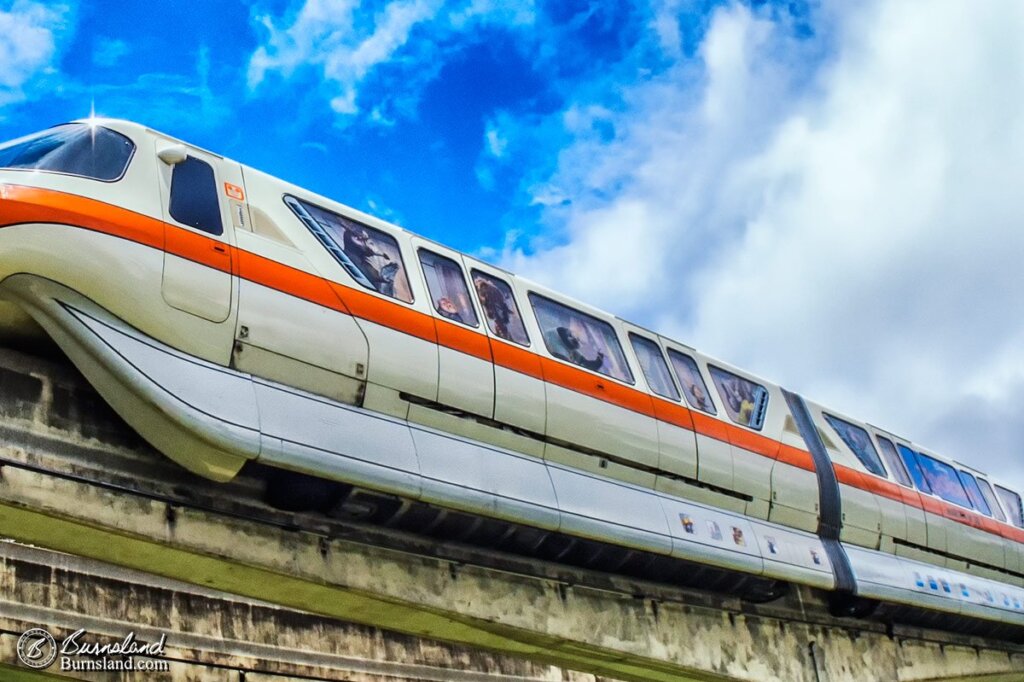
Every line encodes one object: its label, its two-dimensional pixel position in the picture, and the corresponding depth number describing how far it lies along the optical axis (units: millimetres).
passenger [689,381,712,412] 12195
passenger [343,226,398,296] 9078
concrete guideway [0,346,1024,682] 7375
